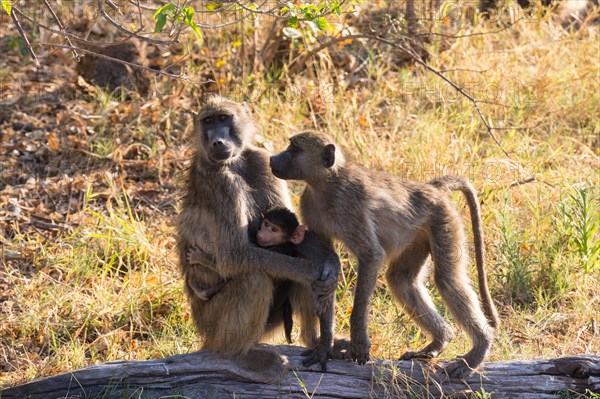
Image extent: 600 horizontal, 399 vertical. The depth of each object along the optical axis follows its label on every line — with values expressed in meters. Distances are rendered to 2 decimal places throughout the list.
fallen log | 8.03
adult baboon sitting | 8.36
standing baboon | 8.40
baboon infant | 8.47
